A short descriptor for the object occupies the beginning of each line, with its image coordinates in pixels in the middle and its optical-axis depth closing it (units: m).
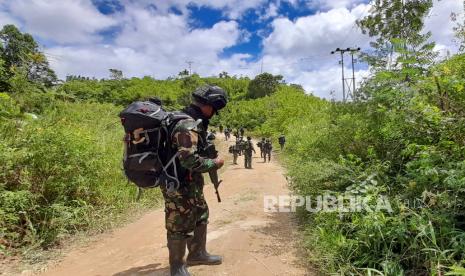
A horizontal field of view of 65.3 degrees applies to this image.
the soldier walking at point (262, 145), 17.52
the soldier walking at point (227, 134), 29.30
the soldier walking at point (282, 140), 23.14
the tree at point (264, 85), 60.75
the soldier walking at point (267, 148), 17.28
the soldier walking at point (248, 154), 14.48
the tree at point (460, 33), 4.79
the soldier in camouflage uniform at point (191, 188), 3.07
